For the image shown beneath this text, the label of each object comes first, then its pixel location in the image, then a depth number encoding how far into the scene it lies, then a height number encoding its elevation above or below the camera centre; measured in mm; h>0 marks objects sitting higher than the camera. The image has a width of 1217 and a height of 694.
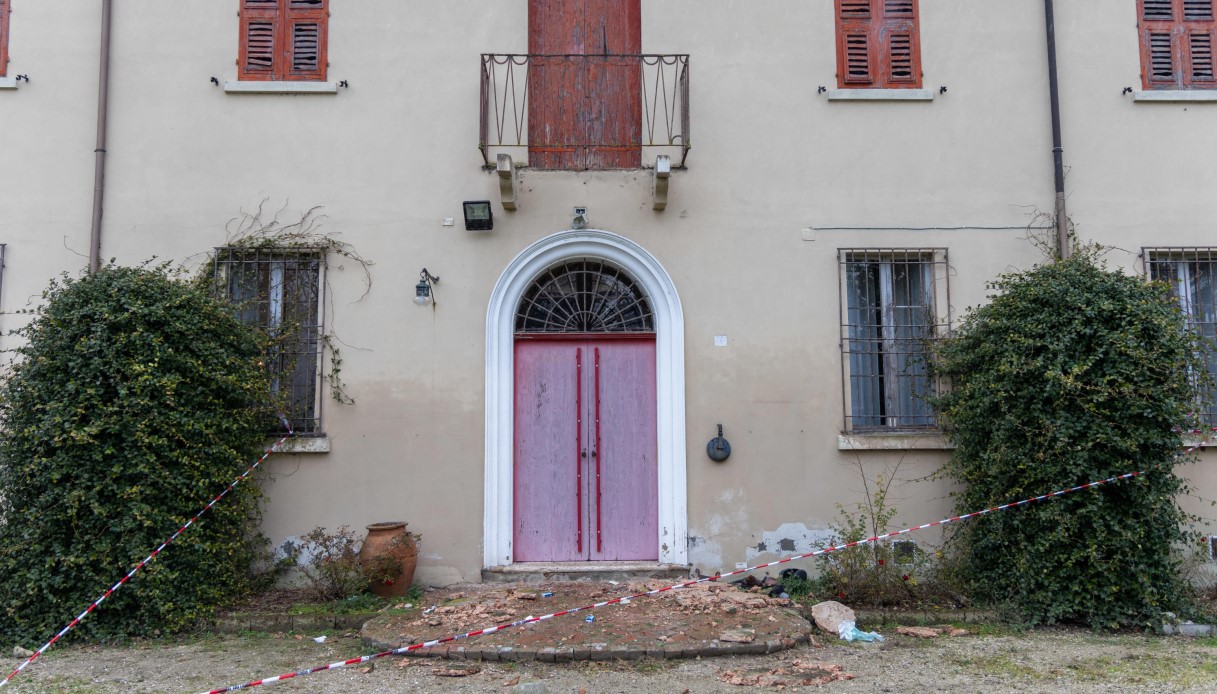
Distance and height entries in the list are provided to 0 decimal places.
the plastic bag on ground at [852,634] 6207 -1515
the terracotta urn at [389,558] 6934 -1039
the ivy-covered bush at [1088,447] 6336 -174
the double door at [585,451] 7645 -199
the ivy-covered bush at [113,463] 6184 -215
